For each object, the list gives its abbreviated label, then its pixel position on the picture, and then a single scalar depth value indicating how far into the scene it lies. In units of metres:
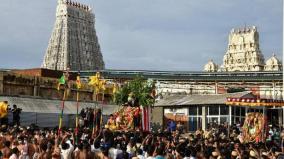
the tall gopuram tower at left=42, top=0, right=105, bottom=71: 113.81
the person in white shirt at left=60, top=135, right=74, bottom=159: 13.50
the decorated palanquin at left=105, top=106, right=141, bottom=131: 30.71
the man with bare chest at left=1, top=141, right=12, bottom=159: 13.09
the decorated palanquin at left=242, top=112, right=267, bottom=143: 26.53
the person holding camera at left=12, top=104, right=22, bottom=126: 27.98
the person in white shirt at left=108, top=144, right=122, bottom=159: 13.92
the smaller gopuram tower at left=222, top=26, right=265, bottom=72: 140.00
